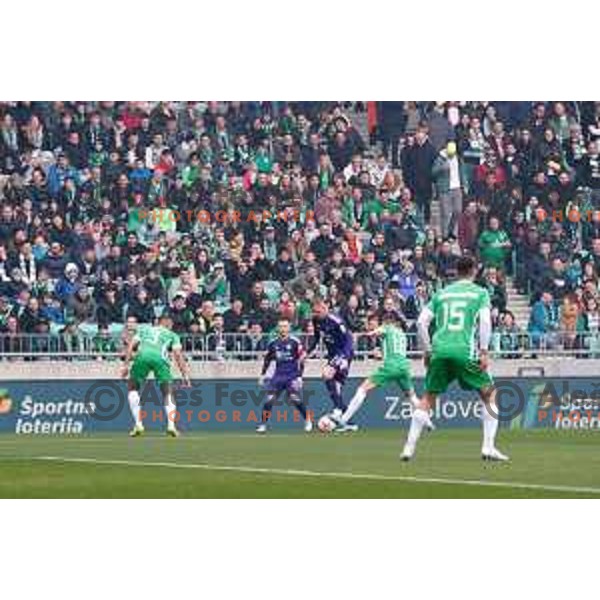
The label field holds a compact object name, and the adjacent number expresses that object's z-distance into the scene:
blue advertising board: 37.41
